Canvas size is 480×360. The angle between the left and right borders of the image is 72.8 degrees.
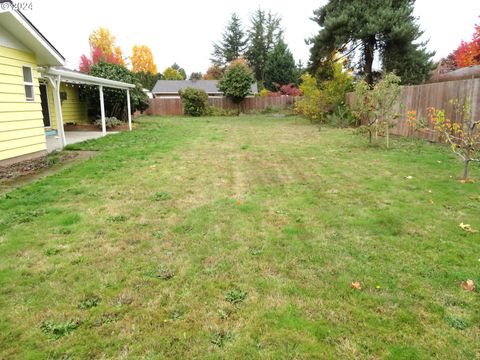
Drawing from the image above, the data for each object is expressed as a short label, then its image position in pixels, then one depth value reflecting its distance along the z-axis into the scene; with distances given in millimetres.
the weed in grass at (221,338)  2126
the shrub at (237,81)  28297
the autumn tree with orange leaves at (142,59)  52469
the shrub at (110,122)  15172
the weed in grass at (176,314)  2366
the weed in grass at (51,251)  3343
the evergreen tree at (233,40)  47625
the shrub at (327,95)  18000
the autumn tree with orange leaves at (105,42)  45375
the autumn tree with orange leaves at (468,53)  25661
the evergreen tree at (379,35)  16266
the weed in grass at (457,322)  2246
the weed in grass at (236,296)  2571
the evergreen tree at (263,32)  46688
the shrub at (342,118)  16594
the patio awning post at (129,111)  15227
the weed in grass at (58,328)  2199
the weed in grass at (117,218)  4258
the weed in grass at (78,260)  3166
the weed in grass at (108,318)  2322
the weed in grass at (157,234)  3754
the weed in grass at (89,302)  2492
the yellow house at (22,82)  7160
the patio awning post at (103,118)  12700
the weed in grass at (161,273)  2908
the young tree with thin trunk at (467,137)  5848
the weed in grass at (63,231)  3855
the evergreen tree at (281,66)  40312
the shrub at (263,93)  34569
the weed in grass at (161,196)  5125
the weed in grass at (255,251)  3328
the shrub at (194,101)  26312
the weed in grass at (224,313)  2385
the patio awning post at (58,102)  9820
